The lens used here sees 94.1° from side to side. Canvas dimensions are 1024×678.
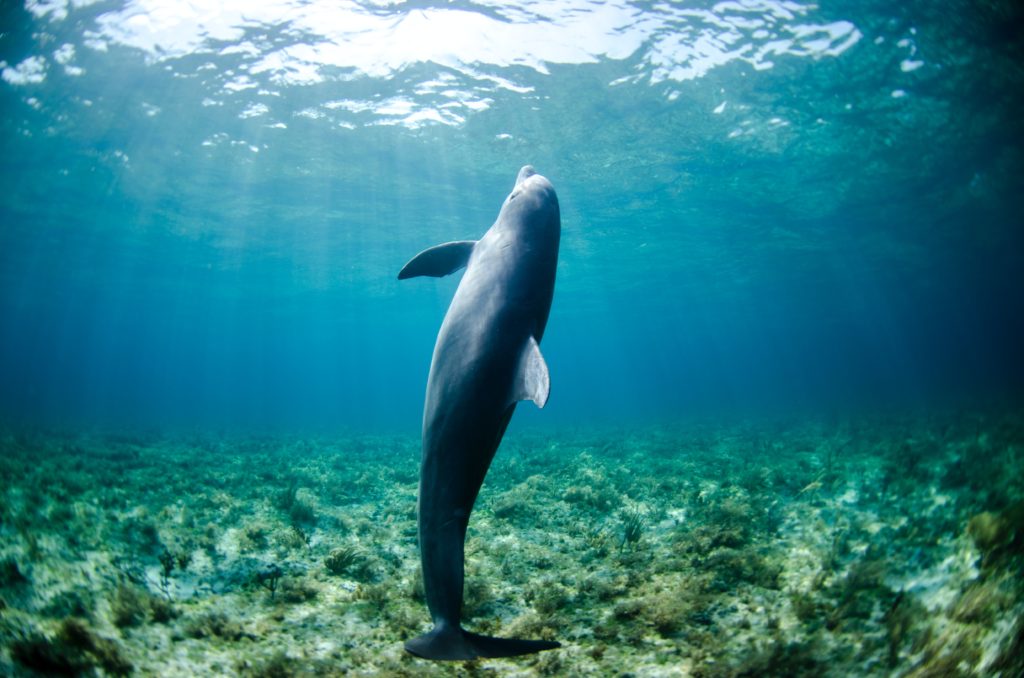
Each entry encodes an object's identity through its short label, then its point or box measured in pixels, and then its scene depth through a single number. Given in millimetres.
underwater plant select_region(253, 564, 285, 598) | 4605
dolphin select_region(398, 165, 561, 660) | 2494
